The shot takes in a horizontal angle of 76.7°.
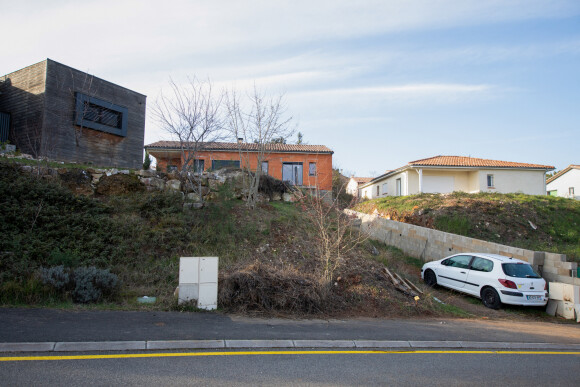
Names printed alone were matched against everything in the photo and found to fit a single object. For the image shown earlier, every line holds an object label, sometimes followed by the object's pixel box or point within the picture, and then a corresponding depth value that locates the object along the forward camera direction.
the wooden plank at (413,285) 10.38
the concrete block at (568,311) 9.98
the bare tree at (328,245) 9.10
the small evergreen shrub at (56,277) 7.32
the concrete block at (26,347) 4.85
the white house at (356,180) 47.55
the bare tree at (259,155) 14.95
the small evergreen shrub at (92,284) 7.40
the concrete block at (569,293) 9.97
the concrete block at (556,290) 10.20
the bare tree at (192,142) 14.22
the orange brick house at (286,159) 26.88
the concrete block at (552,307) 10.28
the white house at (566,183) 37.31
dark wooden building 16.78
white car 9.96
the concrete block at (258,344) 5.73
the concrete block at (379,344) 6.24
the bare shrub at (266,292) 7.97
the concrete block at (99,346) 5.03
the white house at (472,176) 26.70
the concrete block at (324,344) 6.01
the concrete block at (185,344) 5.40
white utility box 7.63
